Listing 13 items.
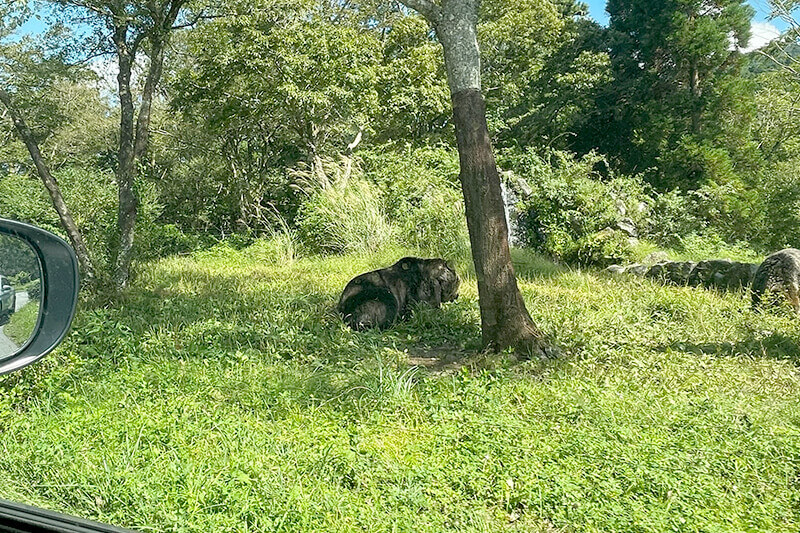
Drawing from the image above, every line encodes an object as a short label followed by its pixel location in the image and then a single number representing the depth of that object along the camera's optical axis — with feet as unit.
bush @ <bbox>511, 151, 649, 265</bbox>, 33.53
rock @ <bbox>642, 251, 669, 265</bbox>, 31.73
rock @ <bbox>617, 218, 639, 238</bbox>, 37.15
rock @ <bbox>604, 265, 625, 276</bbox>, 30.32
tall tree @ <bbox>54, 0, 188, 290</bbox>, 26.05
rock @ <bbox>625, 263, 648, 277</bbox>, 29.44
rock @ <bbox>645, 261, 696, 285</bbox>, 27.12
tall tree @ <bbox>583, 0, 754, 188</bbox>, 51.75
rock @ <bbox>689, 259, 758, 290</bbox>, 24.58
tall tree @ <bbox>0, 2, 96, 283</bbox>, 24.04
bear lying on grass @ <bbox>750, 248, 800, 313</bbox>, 20.24
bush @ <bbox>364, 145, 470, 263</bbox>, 35.06
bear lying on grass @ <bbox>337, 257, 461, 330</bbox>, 20.40
